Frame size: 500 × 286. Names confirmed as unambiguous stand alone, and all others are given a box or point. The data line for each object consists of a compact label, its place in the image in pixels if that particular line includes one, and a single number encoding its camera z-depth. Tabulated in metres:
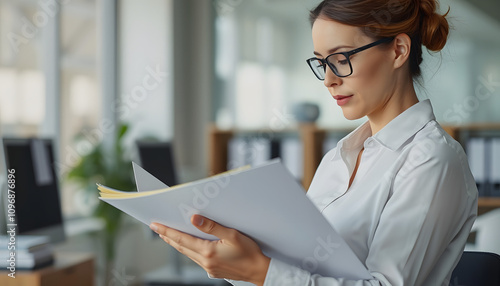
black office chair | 1.18
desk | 2.28
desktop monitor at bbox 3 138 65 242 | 2.45
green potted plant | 3.88
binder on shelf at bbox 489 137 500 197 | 3.46
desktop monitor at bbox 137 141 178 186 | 3.70
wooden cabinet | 3.53
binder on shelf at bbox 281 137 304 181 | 4.14
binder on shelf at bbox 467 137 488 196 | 3.46
